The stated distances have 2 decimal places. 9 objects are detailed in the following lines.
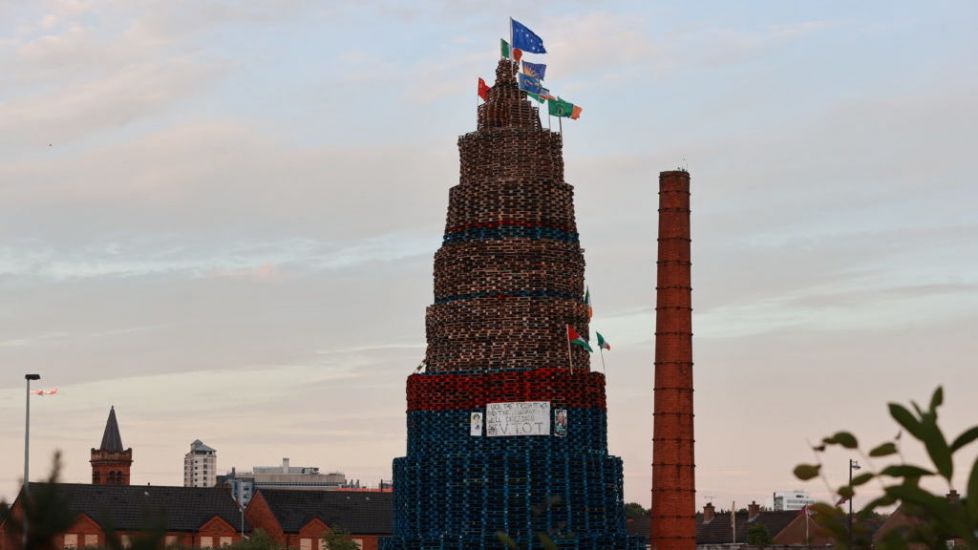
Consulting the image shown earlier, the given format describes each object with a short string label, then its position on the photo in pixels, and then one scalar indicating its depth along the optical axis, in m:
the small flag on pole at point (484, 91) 90.81
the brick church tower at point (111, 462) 187.62
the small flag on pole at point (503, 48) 90.12
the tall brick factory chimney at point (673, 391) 88.31
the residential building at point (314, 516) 153.75
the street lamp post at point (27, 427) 81.31
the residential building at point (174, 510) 148.25
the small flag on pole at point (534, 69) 88.50
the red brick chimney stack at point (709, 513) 172.50
